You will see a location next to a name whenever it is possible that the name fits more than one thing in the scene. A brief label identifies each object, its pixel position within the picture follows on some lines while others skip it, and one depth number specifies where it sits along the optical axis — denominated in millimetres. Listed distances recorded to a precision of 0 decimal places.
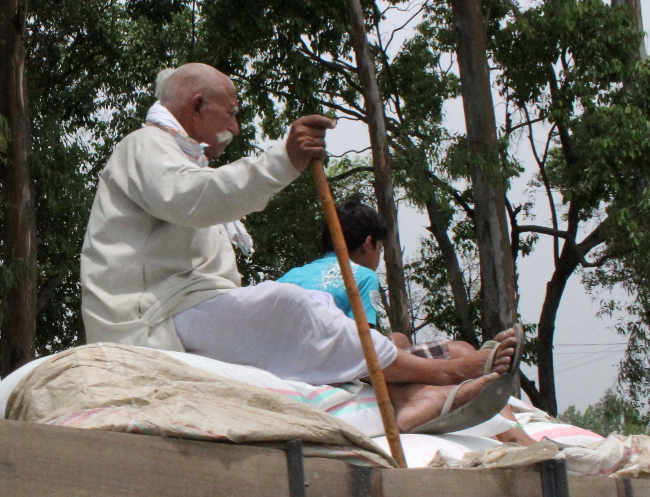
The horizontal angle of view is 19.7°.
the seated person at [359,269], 6578
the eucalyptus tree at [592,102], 22785
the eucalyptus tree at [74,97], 22831
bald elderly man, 4962
